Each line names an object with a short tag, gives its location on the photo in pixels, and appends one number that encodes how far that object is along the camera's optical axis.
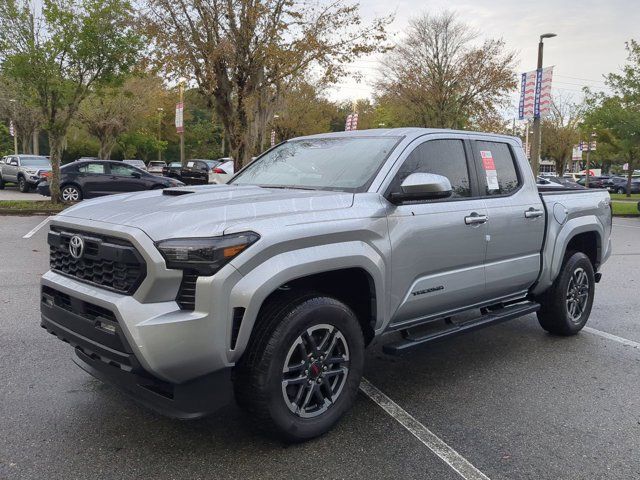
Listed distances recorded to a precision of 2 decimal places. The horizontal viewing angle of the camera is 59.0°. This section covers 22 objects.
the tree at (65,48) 14.77
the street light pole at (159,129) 46.19
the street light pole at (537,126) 20.90
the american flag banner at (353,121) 31.05
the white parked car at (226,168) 20.23
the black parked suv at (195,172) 25.61
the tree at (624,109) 23.23
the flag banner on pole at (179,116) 22.28
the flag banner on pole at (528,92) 20.67
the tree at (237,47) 15.78
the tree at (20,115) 36.90
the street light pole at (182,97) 17.70
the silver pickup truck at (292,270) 2.81
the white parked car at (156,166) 40.38
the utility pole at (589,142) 36.97
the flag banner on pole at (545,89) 20.09
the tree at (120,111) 36.34
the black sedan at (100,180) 18.22
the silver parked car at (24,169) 24.22
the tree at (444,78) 29.36
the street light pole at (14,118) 37.72
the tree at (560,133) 52.25
